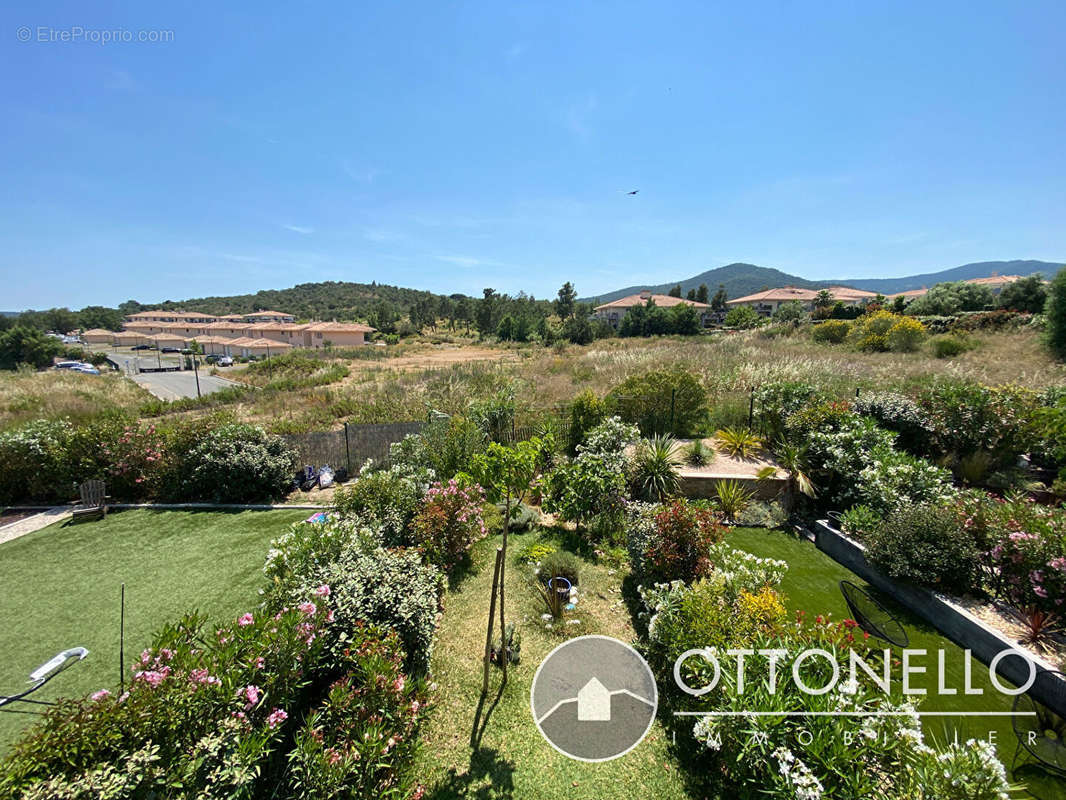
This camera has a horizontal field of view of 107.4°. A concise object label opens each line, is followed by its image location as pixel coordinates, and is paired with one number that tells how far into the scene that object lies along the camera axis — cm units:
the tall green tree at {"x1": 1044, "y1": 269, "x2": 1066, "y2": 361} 1678
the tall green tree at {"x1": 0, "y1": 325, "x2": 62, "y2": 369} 3994
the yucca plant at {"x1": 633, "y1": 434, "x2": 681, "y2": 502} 742
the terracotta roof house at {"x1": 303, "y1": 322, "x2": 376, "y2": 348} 5247
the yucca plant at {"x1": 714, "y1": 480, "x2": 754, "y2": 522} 748
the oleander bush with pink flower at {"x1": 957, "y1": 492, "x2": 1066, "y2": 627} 432
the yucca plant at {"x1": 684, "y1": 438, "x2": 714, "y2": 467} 870
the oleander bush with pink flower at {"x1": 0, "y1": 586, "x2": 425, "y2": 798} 191
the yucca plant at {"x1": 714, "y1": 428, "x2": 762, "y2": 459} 919
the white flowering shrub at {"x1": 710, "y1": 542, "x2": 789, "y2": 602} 405
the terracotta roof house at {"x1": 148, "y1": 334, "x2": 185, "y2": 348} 5352
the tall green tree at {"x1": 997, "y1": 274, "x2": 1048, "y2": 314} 2620
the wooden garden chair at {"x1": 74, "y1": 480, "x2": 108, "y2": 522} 766
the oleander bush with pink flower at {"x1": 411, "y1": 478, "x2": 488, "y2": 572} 550
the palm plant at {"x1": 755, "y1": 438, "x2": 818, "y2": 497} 744
